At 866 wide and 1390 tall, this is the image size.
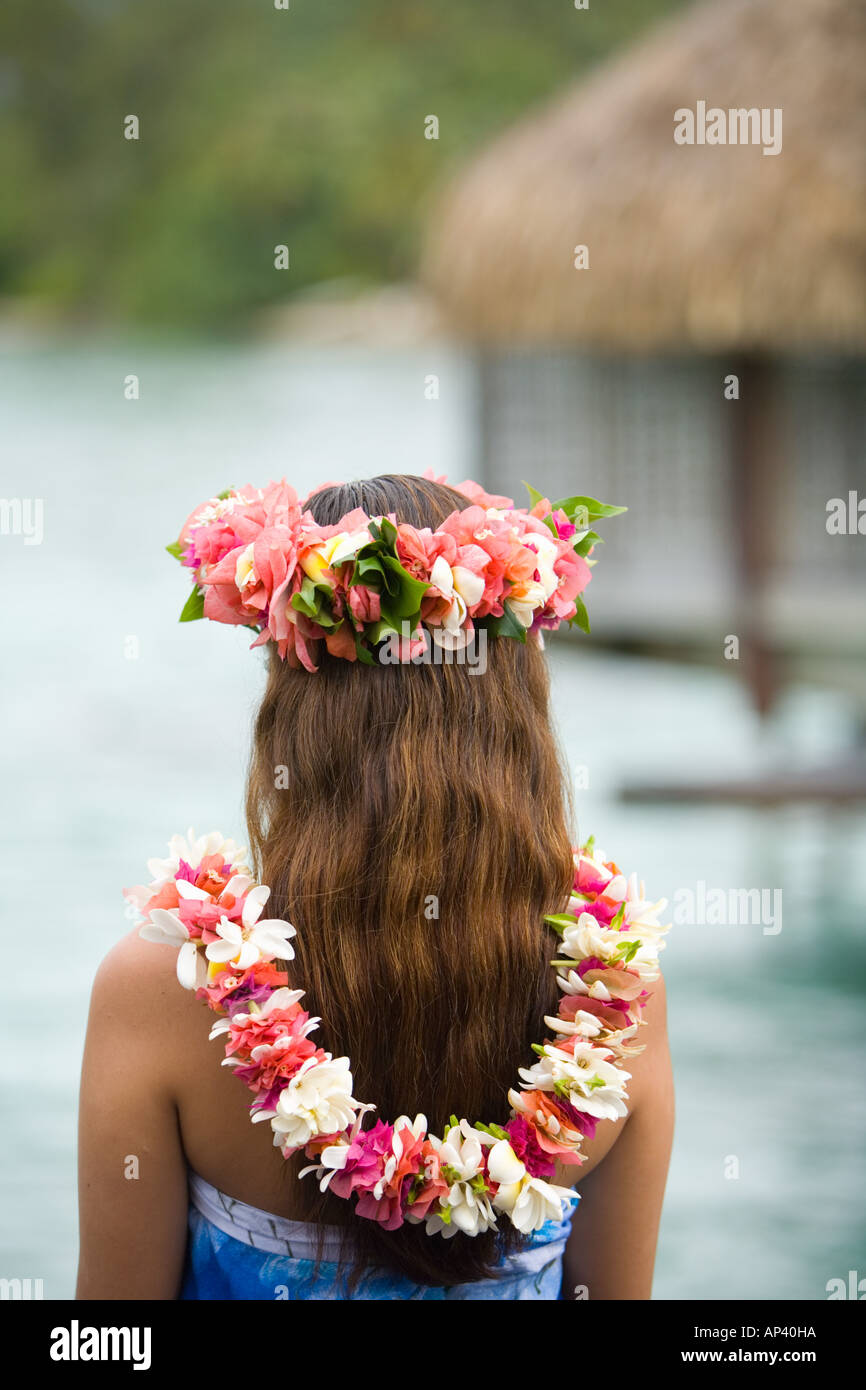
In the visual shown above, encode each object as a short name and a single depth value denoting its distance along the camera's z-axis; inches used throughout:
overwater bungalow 408.8
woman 114.6
